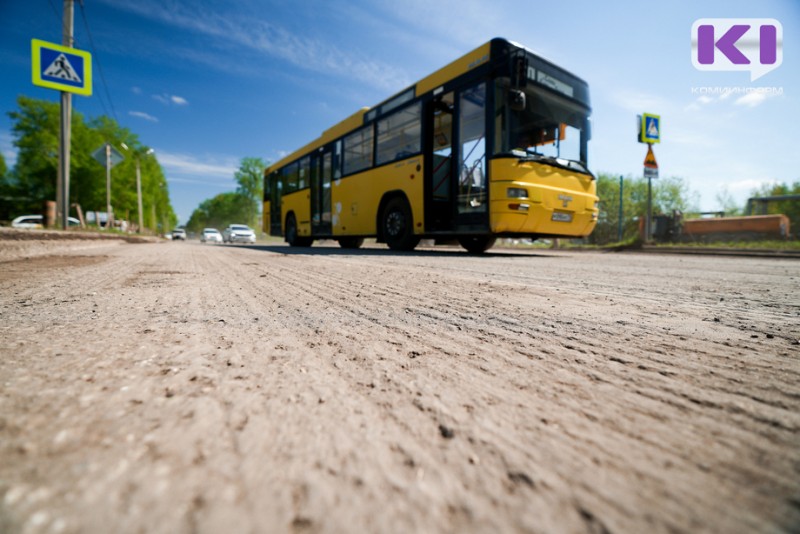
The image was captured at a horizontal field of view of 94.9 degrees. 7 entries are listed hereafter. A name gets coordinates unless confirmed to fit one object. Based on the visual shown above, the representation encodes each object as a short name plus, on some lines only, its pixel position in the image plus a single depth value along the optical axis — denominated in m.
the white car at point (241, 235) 23.70
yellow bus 5.72
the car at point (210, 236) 31.89
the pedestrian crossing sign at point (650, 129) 11.53
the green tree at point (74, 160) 26.69
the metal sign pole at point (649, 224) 11.84
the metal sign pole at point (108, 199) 22.88
